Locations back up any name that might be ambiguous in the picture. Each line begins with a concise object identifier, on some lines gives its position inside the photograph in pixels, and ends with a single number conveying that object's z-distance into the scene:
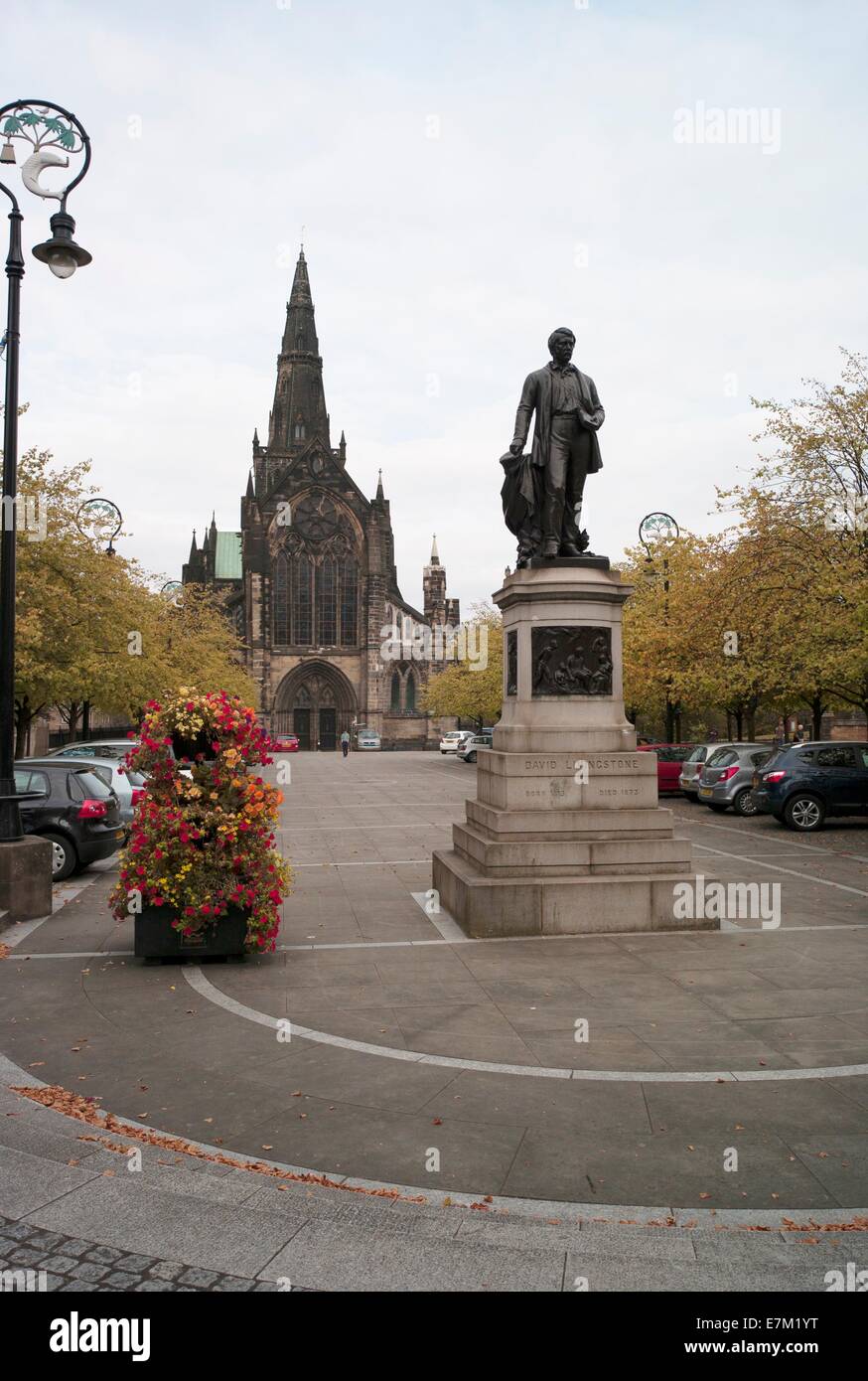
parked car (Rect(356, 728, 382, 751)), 76.00
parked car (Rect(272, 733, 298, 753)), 69.94
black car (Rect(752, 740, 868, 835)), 18.56
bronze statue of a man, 10.53
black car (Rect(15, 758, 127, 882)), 13.03
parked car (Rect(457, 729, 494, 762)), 46.34
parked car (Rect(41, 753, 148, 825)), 15.87
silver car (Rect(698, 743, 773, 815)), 21.75
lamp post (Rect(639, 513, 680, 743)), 32.34
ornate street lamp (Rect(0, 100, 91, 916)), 10.09
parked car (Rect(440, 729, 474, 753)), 62.39
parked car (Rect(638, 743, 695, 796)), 26.20
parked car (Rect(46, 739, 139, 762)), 22.98
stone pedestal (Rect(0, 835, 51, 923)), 10.09
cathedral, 81.31
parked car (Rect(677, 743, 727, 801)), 24.09
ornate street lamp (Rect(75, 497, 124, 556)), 27.20
